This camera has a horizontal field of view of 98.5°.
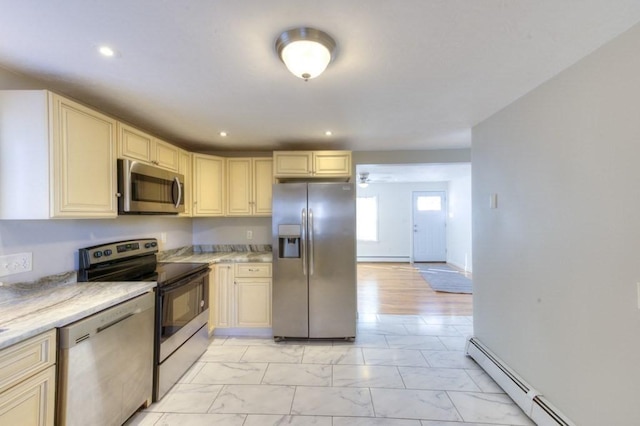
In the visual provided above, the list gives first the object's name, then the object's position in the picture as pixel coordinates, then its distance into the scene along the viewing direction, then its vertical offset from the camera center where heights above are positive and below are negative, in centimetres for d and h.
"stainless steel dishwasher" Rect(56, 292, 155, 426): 139 -88
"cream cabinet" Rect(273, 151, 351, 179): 326 +59
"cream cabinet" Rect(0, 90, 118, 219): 161 +36
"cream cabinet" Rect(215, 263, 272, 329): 315 -95
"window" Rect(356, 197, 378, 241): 803 -19
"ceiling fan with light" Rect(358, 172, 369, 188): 564 +77
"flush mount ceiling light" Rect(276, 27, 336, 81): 129 +80
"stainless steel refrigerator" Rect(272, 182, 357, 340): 304 -63
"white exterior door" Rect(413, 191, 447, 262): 774 -48
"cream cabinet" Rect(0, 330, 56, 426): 114 -74
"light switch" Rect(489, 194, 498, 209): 239 +9
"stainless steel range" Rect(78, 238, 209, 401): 208 -68
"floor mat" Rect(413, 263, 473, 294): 508 -141
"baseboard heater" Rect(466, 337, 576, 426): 172 -129
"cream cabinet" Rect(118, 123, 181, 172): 219 +59
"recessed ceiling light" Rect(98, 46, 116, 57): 142 +86
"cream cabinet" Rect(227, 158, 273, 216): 346 +30
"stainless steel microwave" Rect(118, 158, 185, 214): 214 +22
